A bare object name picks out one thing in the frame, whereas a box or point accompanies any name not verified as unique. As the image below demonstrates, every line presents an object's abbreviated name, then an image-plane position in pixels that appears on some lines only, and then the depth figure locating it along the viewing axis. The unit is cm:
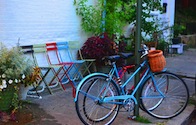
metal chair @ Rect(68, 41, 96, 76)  652
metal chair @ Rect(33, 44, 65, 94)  566
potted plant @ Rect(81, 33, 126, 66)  644
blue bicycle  381
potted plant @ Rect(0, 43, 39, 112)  409
